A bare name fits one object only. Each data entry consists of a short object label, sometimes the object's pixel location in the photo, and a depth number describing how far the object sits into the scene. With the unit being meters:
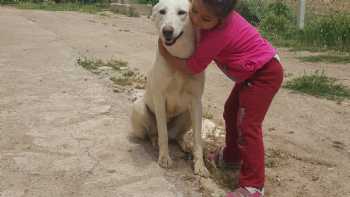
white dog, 3.07
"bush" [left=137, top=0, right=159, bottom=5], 15.05
